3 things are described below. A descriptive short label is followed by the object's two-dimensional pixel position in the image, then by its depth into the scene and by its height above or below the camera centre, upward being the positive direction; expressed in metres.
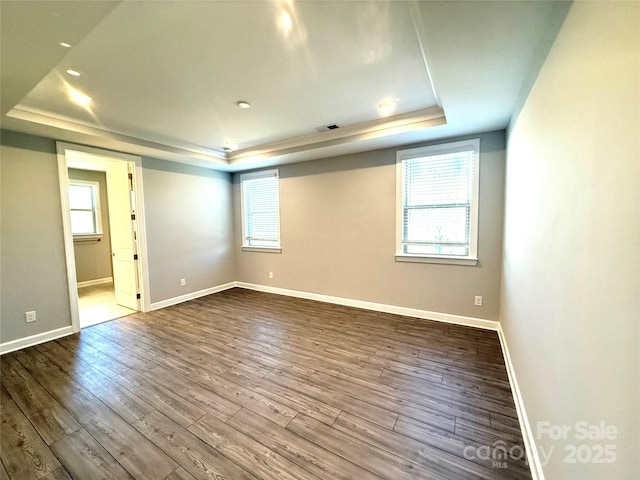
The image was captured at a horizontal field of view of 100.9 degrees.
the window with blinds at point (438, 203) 3.36 +0.25
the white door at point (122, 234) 4.19 -0.13
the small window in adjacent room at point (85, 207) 5.88 +0.44
